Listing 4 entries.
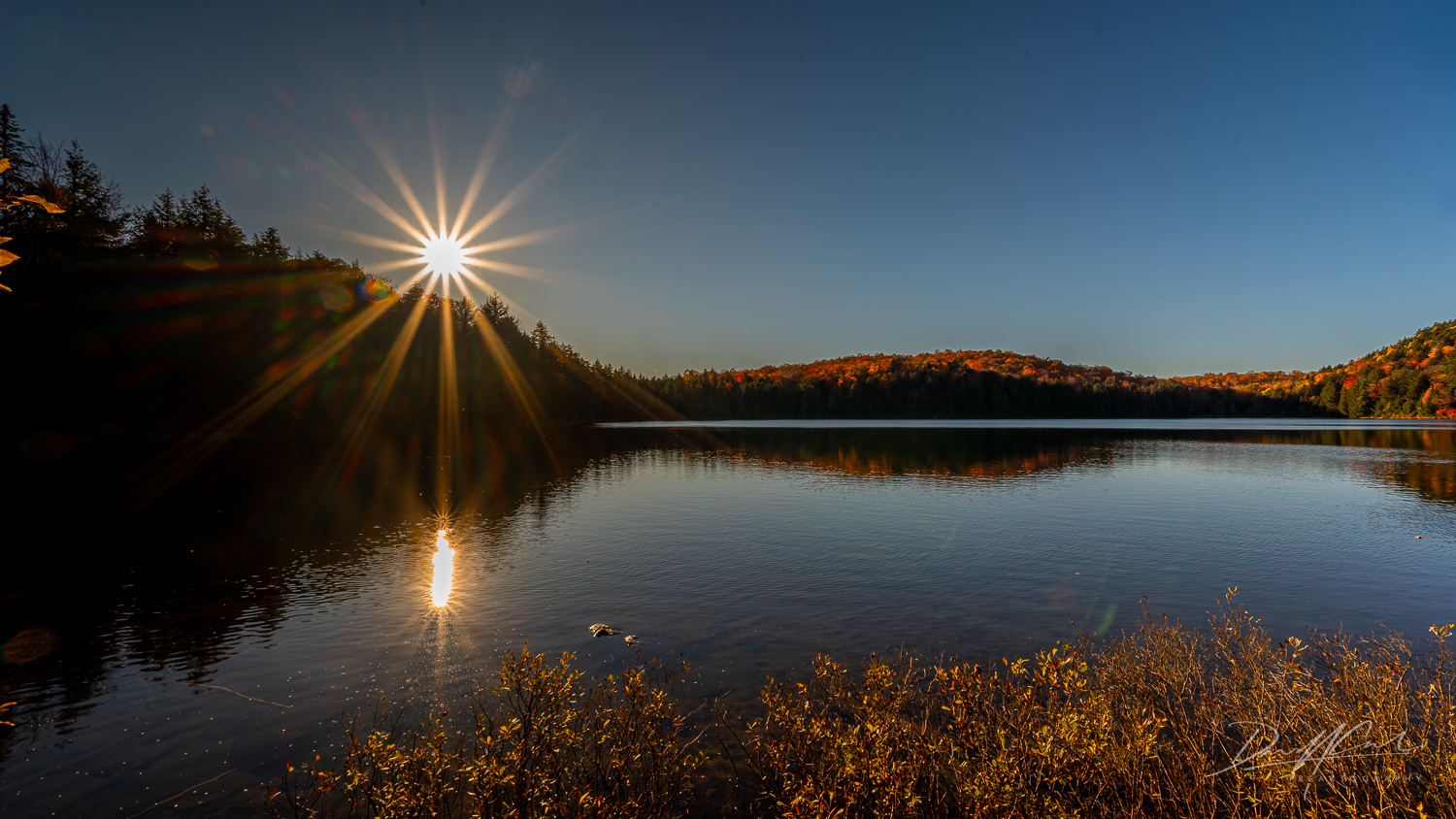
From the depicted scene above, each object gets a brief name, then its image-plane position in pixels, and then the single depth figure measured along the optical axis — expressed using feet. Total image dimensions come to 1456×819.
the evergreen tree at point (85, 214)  221.35
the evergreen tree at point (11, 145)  192.67
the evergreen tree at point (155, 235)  266.57
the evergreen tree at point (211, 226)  296.30
